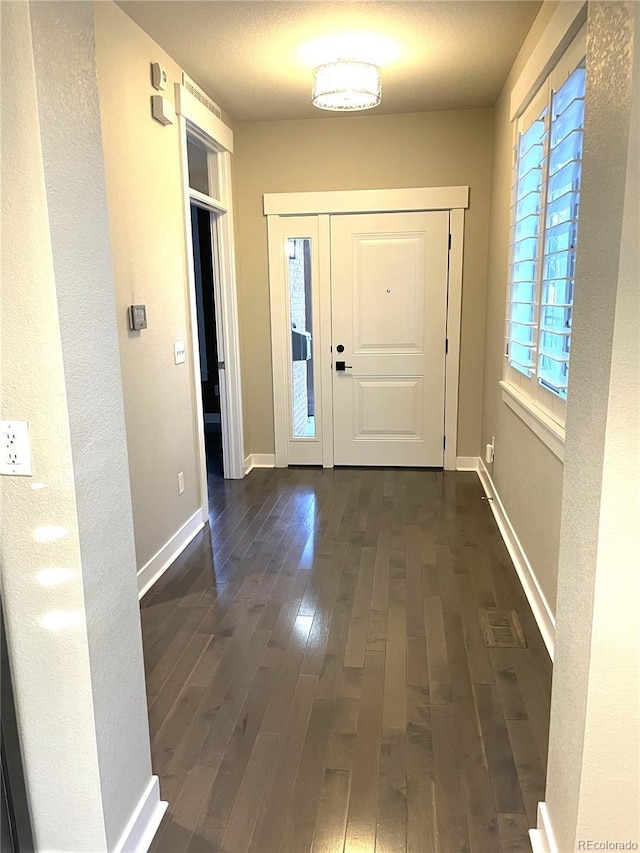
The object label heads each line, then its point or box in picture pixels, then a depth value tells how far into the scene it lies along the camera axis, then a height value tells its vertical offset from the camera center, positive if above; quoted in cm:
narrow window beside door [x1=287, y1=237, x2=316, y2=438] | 484 -28
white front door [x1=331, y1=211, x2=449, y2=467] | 469 -27
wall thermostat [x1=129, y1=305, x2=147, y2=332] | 284 -5
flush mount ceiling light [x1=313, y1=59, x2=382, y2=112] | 333 +118
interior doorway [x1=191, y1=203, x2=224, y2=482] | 617 -25
